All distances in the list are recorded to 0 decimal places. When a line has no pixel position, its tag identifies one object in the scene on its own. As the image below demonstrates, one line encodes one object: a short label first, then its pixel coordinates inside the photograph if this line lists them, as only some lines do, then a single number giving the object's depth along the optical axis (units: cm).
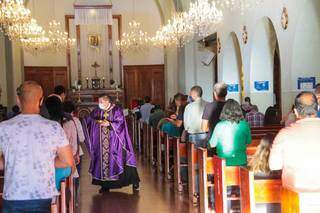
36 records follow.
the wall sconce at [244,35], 1600
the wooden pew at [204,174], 745
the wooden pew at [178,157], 991
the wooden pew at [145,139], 1517
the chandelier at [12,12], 1468
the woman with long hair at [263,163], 537
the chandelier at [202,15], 1505
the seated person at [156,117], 1356
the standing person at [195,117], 960
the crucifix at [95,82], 2794
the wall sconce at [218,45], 1917
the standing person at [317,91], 843
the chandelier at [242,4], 1323
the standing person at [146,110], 1683
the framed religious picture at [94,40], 2883
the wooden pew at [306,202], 420
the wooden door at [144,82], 2952
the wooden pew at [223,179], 634
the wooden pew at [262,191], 548
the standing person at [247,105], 1388
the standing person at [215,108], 793
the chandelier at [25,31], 1773
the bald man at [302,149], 441
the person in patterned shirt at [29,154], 413
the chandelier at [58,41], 2392
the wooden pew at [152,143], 1374
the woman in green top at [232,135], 679
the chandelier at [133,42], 2538
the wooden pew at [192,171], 867
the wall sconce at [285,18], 1265
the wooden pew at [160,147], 1229
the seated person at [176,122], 1085
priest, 979
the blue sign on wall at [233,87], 1857
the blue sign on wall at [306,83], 1266
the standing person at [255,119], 1300
